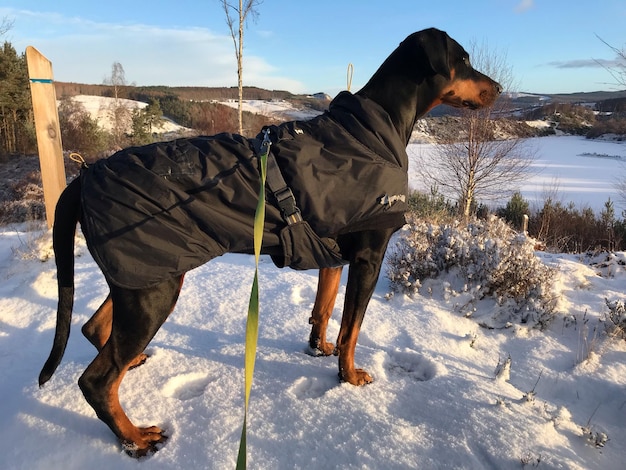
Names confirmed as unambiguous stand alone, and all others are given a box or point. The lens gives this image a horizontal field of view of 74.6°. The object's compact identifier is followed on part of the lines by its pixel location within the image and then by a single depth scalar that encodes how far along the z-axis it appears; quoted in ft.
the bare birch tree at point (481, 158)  35.88
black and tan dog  5.99
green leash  4.27
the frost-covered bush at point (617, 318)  10.63
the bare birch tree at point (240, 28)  44.86
